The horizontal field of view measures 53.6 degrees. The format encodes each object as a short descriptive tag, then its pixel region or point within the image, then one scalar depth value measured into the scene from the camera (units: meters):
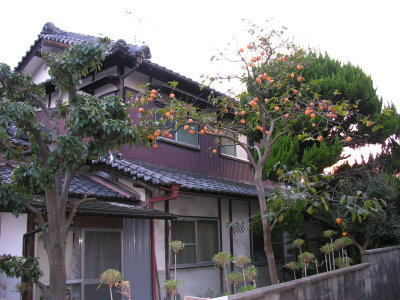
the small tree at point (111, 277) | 6.29
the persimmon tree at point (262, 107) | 6.60
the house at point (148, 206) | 7.74
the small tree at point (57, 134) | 4.38
